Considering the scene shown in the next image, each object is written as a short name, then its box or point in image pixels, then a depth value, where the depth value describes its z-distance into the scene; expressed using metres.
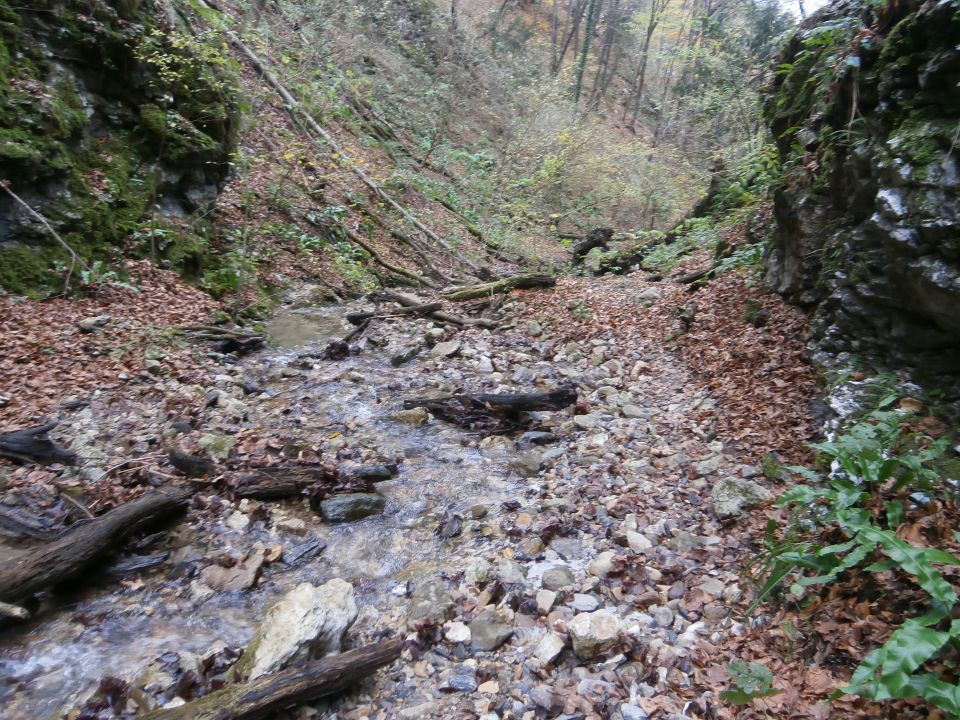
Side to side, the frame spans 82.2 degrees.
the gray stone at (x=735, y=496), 4.43
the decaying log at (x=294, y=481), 5.26
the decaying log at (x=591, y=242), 16.70
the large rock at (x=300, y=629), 3.21
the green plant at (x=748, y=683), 2.60
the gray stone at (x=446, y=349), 9.55
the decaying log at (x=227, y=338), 8.53
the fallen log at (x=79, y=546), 3.56
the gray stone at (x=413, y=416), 7.15
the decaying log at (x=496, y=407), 7.04
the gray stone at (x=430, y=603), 3.89
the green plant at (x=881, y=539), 2.20
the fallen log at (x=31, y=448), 5.00
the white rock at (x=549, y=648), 3.40
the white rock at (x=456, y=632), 3.66
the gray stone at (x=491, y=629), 3.61
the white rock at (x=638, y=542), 4.37
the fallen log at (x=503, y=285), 12.08
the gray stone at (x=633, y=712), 2.94
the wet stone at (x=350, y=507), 5.10
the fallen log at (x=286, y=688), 2.79
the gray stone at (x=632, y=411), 6.72
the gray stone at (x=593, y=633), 3.40
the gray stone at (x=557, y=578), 4.08
